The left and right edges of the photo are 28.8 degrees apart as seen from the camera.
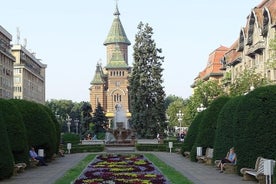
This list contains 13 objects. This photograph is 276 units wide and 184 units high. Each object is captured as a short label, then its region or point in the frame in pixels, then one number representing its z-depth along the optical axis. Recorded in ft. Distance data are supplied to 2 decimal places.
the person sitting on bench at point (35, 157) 81.33
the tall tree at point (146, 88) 208.95
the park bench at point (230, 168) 66.23
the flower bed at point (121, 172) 57.06
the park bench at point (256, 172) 52.85
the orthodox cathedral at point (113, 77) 431.02
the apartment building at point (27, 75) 372.99
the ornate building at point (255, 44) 185.16
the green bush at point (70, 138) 173.78
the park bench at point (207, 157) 82.02
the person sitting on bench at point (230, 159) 67.31
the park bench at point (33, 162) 78.93
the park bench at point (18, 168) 66.85
